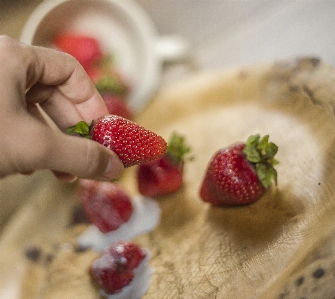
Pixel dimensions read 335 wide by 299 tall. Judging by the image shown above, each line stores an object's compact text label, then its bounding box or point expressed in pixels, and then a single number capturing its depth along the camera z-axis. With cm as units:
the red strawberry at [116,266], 56
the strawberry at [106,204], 62
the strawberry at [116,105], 67
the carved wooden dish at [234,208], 50
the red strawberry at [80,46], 74
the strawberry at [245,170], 52
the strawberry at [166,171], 60
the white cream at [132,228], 61
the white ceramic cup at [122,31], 74
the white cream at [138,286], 55
